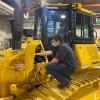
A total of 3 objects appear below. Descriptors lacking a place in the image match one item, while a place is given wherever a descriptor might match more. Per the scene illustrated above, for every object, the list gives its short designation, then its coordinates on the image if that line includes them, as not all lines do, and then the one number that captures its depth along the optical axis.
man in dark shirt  2.09
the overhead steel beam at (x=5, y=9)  5.38
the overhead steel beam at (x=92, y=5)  7.59
